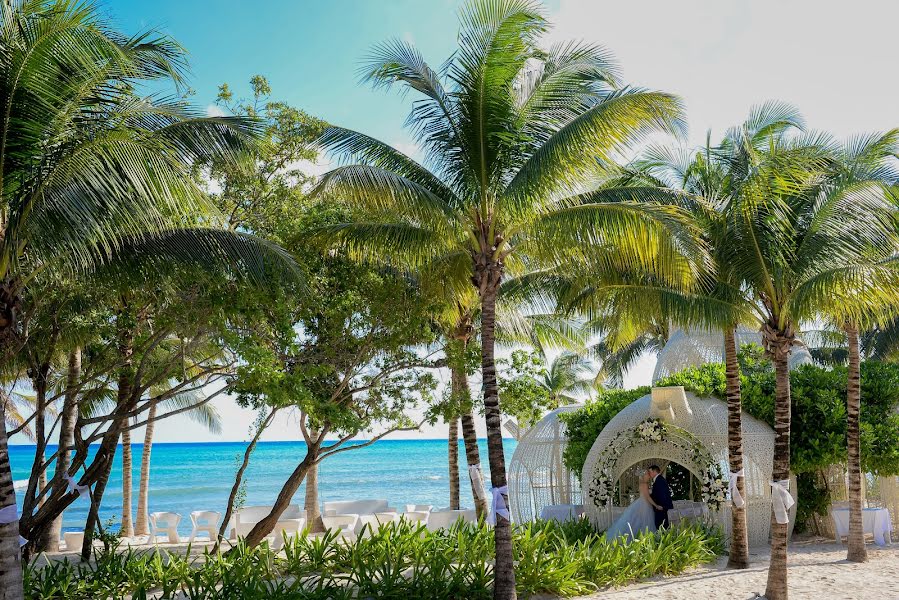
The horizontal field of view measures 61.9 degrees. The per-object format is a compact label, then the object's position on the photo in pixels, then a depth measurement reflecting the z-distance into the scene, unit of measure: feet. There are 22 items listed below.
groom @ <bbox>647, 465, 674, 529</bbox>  42.04
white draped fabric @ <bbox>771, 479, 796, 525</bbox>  29.25
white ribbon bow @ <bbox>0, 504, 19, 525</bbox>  22.15
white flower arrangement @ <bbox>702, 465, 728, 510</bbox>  41.86
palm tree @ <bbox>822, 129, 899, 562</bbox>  28.26
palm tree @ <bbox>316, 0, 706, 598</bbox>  28.12
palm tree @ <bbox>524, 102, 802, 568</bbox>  32.58
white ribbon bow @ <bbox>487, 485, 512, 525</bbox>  28.25
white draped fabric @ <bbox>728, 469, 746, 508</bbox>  35.88
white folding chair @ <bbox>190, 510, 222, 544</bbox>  51.99
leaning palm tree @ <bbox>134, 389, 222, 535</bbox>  63.46
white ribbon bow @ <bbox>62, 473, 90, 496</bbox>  31.17
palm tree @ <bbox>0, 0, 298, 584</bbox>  21.76
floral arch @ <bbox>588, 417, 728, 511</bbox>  42.34
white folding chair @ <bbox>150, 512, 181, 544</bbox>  53.83
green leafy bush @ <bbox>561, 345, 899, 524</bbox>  43.34
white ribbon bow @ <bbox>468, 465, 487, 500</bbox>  33.58
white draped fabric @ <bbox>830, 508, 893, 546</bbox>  43.34
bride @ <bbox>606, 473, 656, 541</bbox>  41.50
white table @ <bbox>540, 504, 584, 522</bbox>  50.67
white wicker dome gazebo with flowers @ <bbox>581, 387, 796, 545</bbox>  43.37
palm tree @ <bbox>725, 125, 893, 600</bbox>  28.84
